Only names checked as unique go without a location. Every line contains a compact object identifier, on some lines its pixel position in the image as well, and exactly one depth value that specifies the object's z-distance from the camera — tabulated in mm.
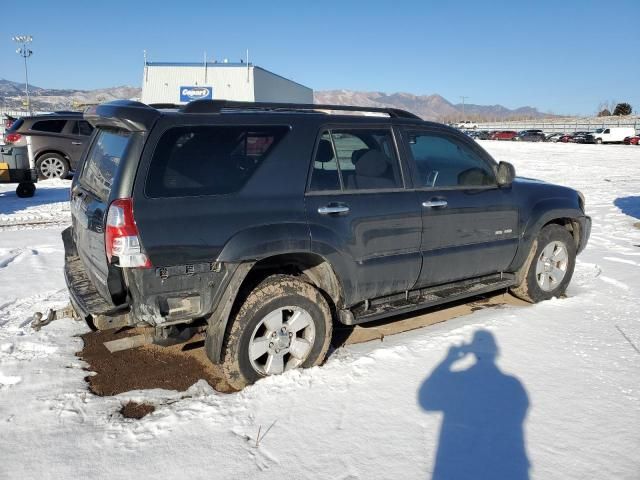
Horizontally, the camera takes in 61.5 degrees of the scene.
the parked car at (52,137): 14055
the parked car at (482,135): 65281
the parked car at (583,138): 51812
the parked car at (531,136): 58228
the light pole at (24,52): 58712
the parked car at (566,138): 55016
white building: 38219
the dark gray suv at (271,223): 3371
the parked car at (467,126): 88938
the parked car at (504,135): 64250
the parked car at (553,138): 57062
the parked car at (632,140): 48656
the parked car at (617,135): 50031
